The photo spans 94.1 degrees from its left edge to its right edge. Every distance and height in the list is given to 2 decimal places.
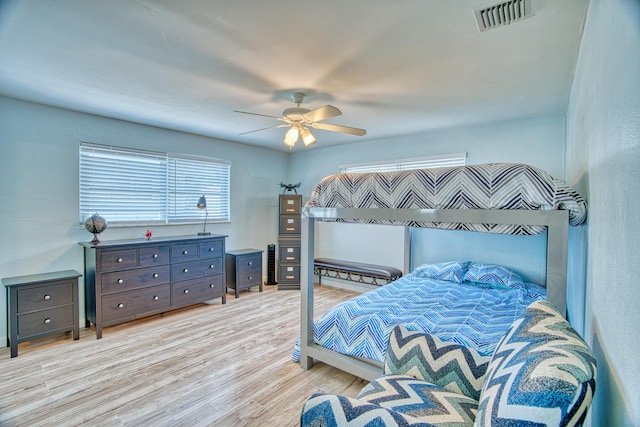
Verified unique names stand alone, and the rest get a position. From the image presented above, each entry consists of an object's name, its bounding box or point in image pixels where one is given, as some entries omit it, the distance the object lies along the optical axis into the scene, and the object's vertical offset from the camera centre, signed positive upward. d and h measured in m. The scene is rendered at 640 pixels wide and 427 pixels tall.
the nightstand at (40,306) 2.70 -0.99
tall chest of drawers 4.95 -0.58
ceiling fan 2.48 +0.78
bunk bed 1.48 +0.03
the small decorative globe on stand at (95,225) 3.29 -0.24
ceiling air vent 1.49 +1.03
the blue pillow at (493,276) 3.17 -0.72
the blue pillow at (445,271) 3.45 -0.74
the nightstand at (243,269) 4.52 -0.98
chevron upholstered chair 0.74 -0.68
